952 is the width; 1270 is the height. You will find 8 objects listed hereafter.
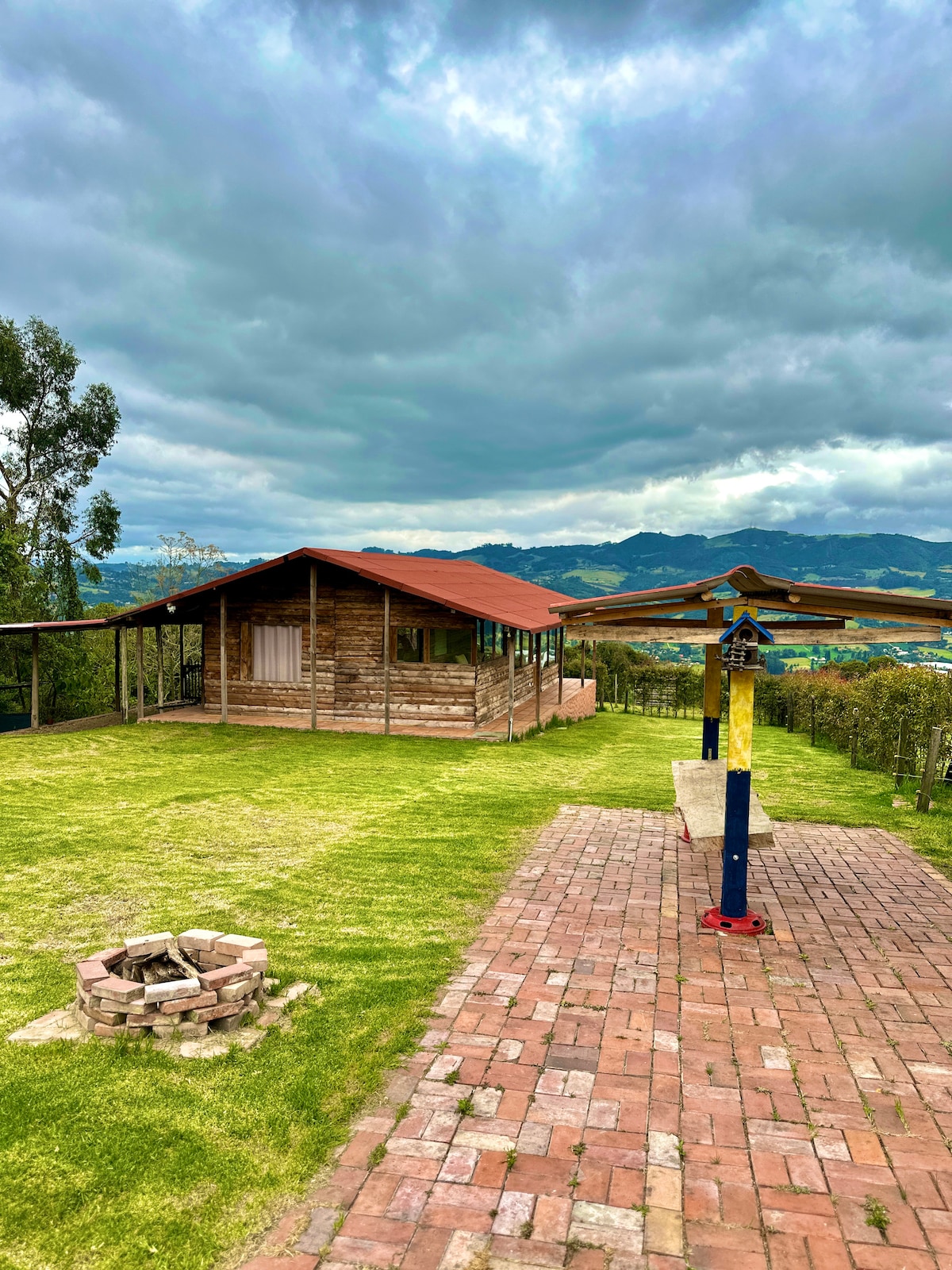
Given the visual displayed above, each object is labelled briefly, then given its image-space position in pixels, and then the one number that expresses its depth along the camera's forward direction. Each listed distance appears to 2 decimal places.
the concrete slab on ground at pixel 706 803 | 6.90
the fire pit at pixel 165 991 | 4.58
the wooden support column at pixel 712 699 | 8.78
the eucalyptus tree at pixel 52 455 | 26.77
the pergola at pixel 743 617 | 6.32
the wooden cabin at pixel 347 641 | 18.31
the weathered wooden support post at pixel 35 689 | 17.23
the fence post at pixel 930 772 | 10.18
